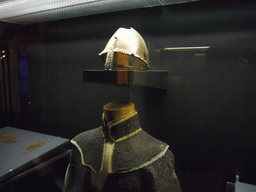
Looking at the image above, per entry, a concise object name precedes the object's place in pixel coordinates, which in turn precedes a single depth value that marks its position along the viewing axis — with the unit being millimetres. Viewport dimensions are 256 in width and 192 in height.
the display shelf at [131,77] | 1085
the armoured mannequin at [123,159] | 931
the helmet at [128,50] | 1043
